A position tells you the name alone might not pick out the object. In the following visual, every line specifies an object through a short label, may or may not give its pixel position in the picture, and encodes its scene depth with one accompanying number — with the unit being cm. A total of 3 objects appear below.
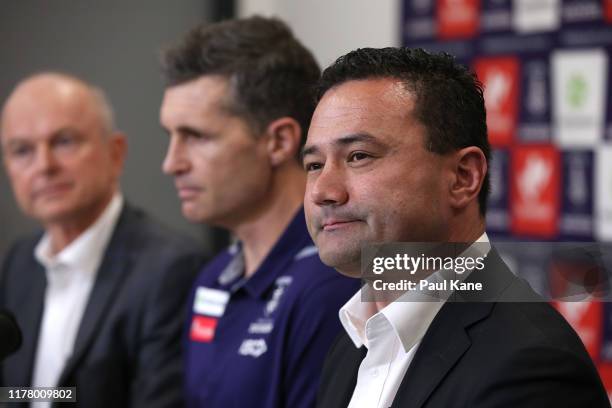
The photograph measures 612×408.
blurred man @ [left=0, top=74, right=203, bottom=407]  484
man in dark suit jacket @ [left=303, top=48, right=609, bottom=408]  427
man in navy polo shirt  470
